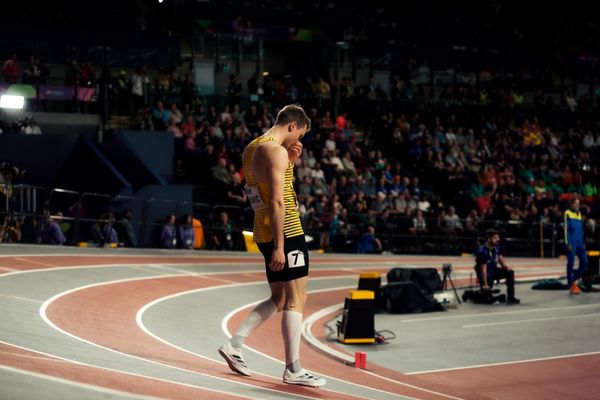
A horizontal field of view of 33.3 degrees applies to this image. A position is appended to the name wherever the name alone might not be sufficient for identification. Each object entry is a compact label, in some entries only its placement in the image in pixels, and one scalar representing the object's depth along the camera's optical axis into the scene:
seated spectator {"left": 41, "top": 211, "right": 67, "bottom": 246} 19.02
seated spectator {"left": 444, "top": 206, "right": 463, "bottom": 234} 26.98
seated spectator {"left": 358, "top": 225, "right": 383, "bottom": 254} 25.02
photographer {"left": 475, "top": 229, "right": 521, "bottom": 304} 17.56
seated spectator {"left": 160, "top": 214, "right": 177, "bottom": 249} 21.62
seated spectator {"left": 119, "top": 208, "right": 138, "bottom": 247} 20.81
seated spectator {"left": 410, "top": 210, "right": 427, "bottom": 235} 26.27
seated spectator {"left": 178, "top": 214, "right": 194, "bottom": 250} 21.94
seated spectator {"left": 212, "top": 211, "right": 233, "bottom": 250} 22.86
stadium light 21.94
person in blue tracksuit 18.36
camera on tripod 17.03
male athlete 6.93
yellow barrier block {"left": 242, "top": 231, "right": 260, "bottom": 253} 22.94
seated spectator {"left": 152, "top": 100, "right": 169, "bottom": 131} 25.17
